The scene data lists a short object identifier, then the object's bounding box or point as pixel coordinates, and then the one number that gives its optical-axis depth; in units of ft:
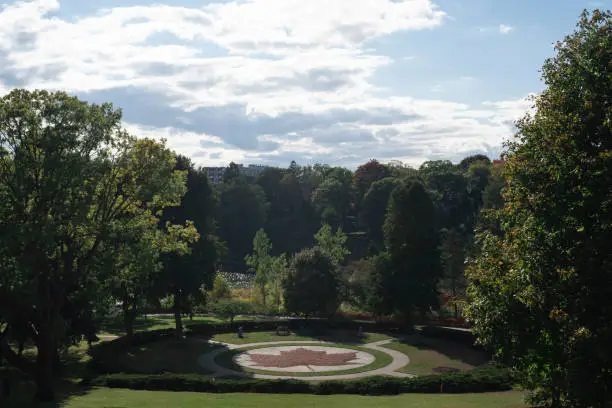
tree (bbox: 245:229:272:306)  241.96
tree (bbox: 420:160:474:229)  309.42
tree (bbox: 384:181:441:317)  178.50
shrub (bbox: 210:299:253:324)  223.55
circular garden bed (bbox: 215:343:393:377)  128.88
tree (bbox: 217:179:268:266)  419.13
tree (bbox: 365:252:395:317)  181.06
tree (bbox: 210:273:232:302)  248.15
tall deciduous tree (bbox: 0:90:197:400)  75.82
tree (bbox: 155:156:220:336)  160.25
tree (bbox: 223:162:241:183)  521.57
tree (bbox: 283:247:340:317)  189.78
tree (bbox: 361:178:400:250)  357.61
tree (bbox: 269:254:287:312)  233.76
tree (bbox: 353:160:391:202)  419.54
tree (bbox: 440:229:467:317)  212.25
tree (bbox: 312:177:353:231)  418.51
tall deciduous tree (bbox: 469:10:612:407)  52.80
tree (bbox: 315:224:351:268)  257.69
